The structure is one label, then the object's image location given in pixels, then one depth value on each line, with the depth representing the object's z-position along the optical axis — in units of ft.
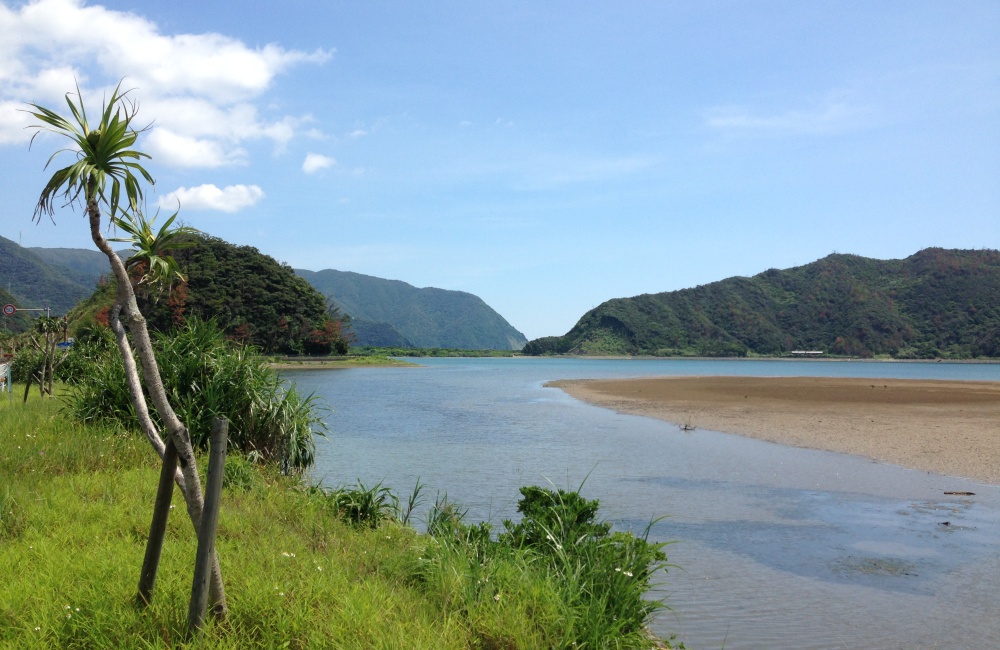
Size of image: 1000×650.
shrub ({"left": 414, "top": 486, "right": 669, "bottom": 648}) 17.48
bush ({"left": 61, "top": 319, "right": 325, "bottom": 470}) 35.29
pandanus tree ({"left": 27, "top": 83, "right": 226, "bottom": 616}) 13.93
